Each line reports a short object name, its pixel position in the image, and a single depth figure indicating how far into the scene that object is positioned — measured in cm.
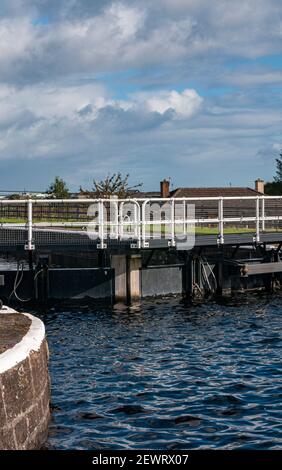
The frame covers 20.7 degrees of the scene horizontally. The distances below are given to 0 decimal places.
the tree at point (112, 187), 4919
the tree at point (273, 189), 7512
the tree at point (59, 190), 5684
